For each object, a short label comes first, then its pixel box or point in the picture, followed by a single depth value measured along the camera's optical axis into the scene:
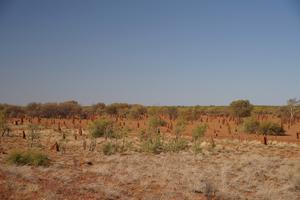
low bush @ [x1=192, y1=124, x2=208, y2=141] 31.50
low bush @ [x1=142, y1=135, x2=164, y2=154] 25.76
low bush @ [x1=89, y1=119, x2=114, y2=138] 35.81
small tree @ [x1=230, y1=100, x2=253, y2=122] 66.50
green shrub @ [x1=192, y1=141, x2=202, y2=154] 25.52
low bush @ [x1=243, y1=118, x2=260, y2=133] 42.45
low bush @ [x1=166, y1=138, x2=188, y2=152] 26.91
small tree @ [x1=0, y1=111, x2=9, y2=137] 32.91
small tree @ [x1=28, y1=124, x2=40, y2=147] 29.84
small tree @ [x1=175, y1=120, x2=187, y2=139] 32.59
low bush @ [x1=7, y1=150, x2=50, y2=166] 19.30
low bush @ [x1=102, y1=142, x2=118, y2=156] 24.89
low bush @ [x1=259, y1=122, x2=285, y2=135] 41.53
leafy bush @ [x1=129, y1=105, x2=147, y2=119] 70.65
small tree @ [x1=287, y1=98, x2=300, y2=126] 61.87
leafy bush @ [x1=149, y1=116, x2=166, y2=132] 42.44
